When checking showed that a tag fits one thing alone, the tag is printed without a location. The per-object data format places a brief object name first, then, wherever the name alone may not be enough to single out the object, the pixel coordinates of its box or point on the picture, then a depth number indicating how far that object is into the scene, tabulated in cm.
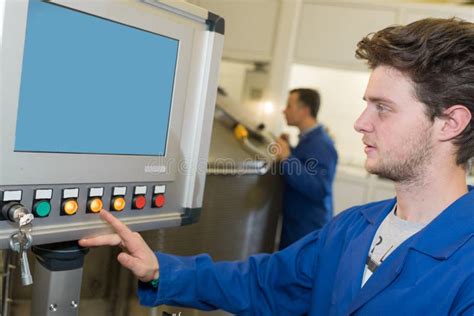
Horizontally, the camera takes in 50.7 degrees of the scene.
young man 76
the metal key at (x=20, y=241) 60
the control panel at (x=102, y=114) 59
